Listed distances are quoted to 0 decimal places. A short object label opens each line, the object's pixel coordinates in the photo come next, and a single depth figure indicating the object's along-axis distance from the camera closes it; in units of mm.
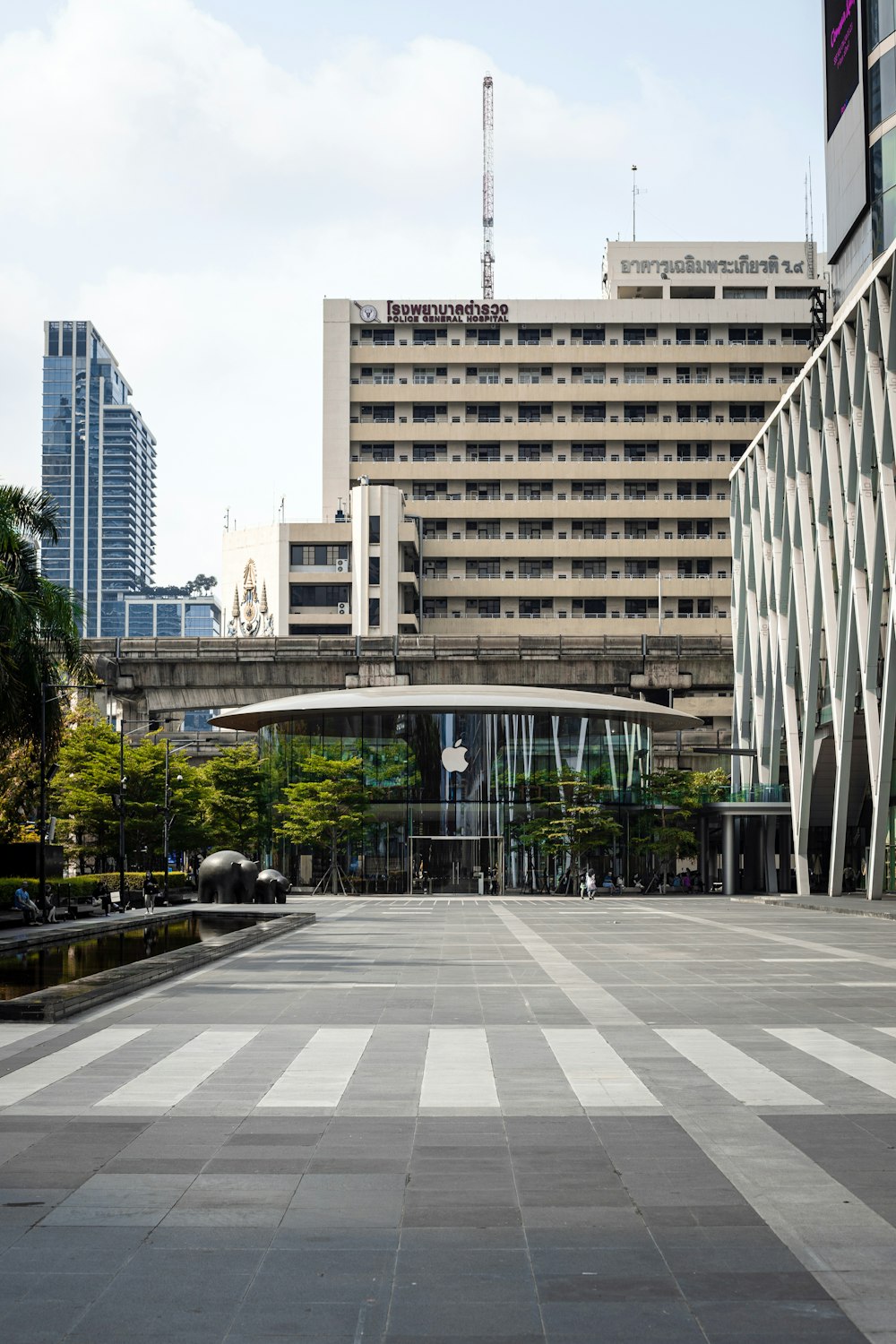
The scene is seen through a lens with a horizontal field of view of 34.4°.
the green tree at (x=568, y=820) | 65000
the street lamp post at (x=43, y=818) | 38744
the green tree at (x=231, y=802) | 75125
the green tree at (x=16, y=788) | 53219
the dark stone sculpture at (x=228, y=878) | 53531
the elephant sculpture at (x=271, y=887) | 54125
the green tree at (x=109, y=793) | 65875
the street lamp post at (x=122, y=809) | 52819
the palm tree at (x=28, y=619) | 34469
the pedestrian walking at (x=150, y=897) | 48719
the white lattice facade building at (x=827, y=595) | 48219
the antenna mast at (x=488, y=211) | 137250
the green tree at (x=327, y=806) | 64750
